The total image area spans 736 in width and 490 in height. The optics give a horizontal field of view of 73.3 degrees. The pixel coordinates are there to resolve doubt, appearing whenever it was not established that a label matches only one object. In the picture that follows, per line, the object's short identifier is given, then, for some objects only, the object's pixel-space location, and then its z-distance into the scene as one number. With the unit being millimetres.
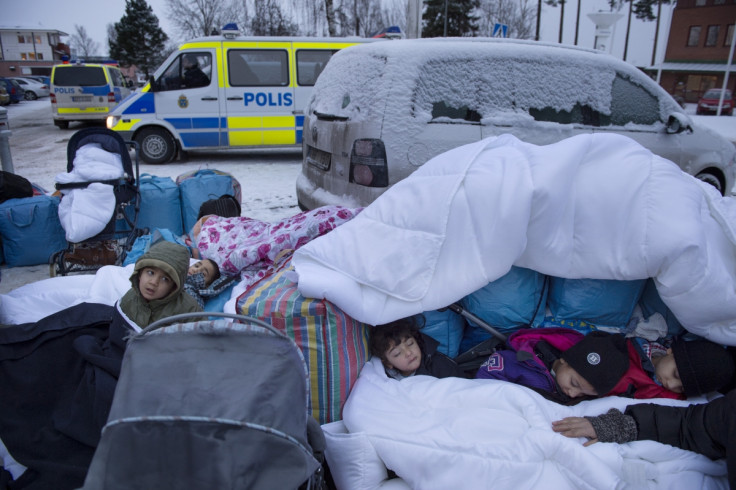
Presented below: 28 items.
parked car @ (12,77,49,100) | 30531
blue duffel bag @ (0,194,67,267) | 4297
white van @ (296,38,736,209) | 3754
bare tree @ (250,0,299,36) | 27281
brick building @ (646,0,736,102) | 37875
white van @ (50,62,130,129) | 13828
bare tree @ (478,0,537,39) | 33781
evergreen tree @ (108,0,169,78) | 34875
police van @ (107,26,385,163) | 8766
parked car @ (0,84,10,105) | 21505
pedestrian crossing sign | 9000
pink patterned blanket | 3086
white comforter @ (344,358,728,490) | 1693
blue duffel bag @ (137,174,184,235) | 4706
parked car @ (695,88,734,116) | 24312
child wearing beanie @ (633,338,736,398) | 1999
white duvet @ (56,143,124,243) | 3830
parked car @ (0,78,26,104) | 25359
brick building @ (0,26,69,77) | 66750
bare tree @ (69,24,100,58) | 71688
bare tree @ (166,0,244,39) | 28297
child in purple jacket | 2062
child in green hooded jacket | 2377
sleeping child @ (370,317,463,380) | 2244
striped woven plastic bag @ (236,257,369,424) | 2061
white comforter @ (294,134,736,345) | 2043
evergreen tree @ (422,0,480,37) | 29703
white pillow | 1848
